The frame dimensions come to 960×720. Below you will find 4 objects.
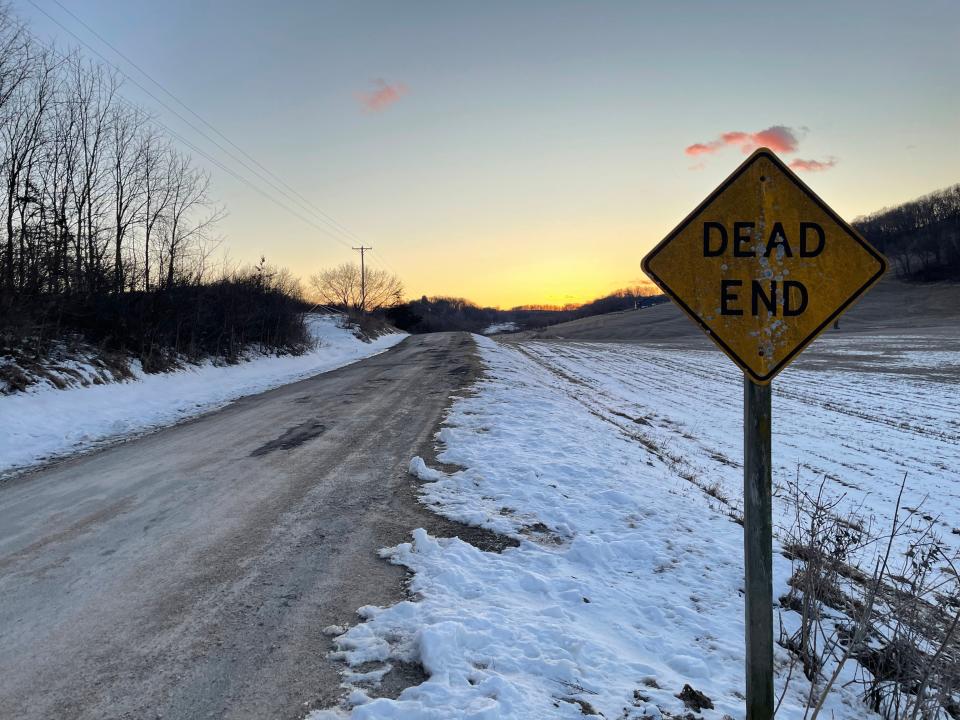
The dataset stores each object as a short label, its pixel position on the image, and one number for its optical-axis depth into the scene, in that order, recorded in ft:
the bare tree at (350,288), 224.94
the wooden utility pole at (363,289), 200.75
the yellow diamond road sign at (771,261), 7.56
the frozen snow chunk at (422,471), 21.16
